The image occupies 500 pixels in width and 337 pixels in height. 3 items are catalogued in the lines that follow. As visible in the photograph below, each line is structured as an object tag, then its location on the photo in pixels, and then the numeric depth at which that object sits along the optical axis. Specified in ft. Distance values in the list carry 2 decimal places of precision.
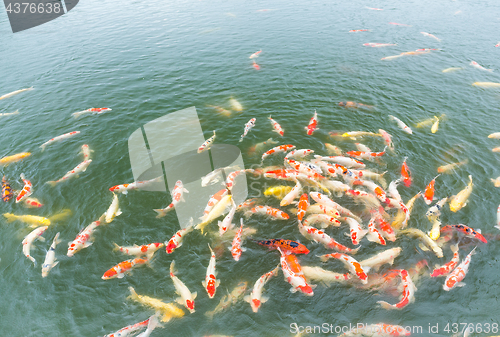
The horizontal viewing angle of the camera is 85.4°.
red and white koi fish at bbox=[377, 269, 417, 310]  25.94
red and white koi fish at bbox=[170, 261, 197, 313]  26.68
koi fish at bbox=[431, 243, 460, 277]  28.14
